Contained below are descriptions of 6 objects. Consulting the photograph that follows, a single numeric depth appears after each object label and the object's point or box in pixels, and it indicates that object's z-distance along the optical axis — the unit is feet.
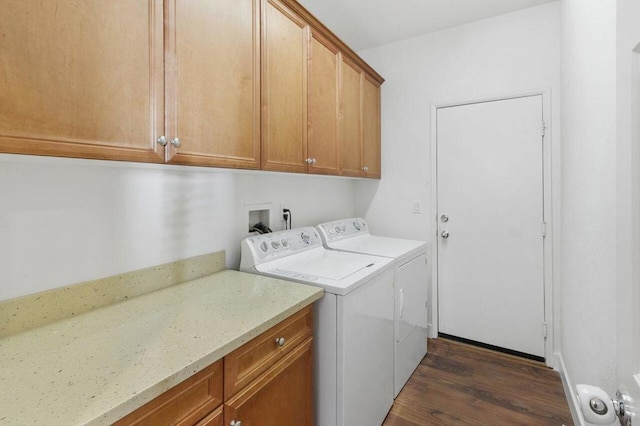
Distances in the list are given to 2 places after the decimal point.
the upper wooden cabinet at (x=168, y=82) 2.54
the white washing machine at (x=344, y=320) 4.34
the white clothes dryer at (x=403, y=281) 6.29
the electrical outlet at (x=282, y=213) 7.04
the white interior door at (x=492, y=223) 7.59
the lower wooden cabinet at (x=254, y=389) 2.55
